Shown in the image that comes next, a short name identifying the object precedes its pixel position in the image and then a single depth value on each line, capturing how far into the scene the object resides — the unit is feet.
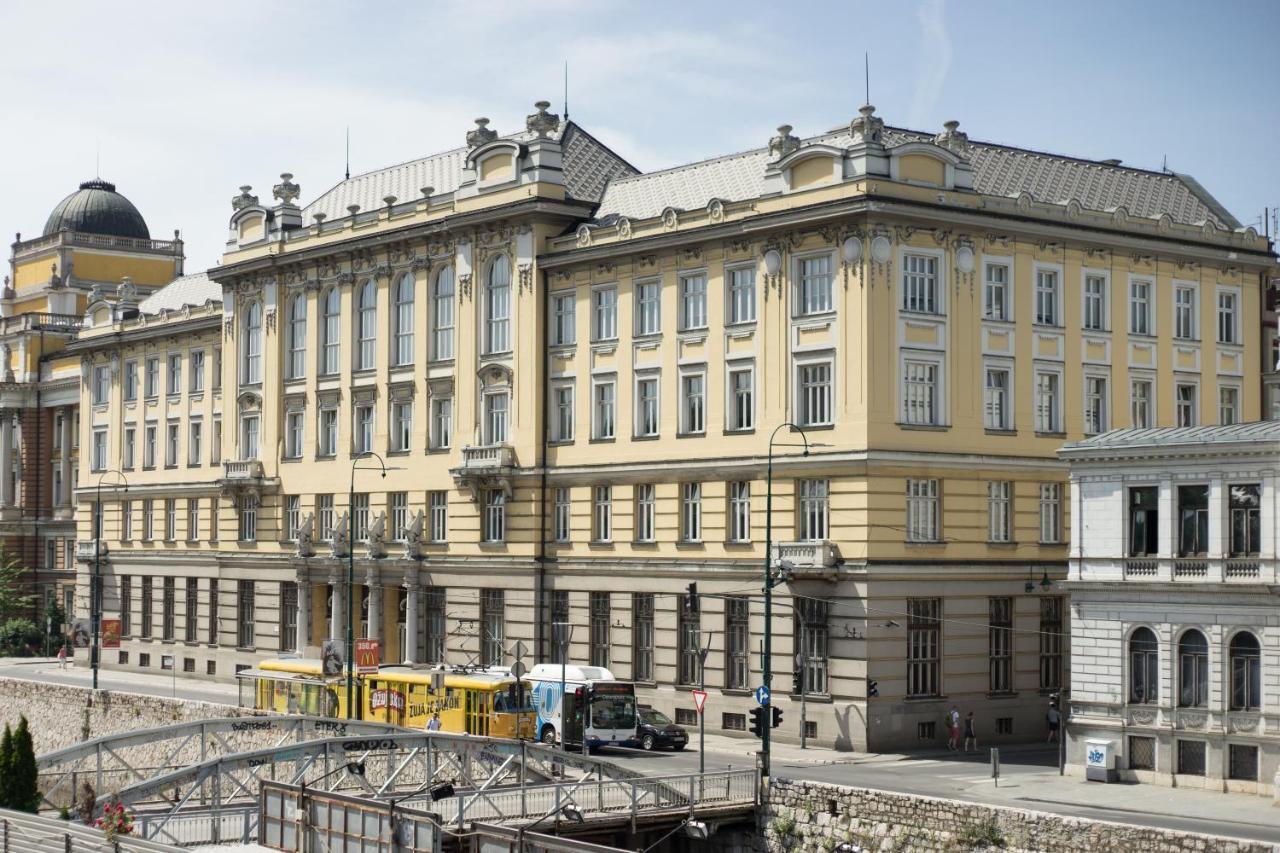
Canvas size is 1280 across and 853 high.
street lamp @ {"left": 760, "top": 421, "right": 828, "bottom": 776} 176.69
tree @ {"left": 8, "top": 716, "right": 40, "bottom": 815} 157.79
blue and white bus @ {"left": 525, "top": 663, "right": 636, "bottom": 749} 216.33
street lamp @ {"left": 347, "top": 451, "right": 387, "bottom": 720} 257.85
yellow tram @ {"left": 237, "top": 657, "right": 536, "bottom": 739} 222.07
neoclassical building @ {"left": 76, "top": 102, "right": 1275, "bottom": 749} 223.51
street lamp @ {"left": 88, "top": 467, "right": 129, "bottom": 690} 311.27
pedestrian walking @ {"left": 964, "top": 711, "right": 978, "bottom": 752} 220.43
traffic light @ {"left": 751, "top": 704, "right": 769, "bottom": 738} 179.93
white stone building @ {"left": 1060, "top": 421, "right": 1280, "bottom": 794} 174.81
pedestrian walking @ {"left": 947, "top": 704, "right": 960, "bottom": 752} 219.61
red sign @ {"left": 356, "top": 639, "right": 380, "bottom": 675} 260.21
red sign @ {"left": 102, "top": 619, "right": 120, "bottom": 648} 328.70
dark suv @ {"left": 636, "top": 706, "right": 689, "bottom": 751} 219.00
